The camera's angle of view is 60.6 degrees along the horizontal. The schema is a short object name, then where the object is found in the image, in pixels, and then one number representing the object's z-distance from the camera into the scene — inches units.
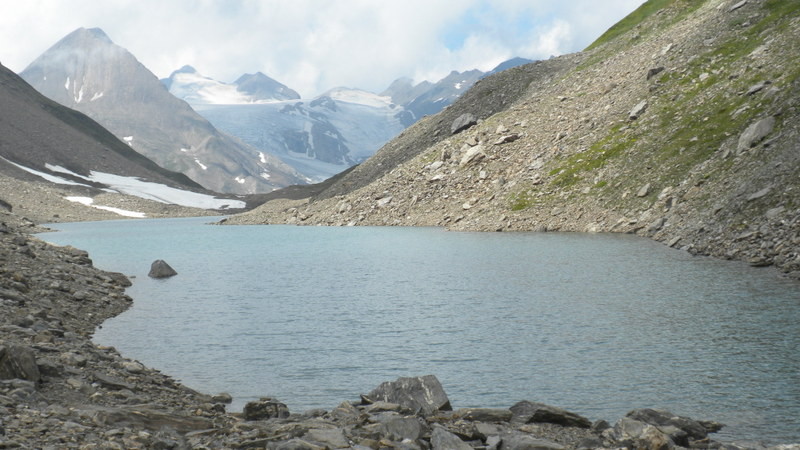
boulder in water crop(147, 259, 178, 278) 2043.6
